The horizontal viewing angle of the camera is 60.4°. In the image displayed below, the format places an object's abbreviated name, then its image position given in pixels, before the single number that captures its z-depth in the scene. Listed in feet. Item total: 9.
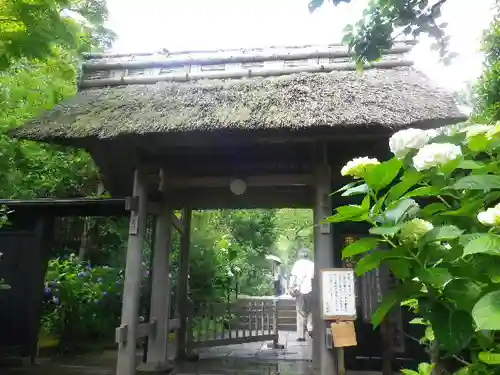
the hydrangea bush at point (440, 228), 3.74
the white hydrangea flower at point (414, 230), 3.92
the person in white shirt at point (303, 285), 28.66
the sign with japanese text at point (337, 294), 14.17
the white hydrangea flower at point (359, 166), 4.63
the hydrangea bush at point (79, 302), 23.91
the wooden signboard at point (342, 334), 13.73
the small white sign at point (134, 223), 17.41
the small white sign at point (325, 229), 15.79
